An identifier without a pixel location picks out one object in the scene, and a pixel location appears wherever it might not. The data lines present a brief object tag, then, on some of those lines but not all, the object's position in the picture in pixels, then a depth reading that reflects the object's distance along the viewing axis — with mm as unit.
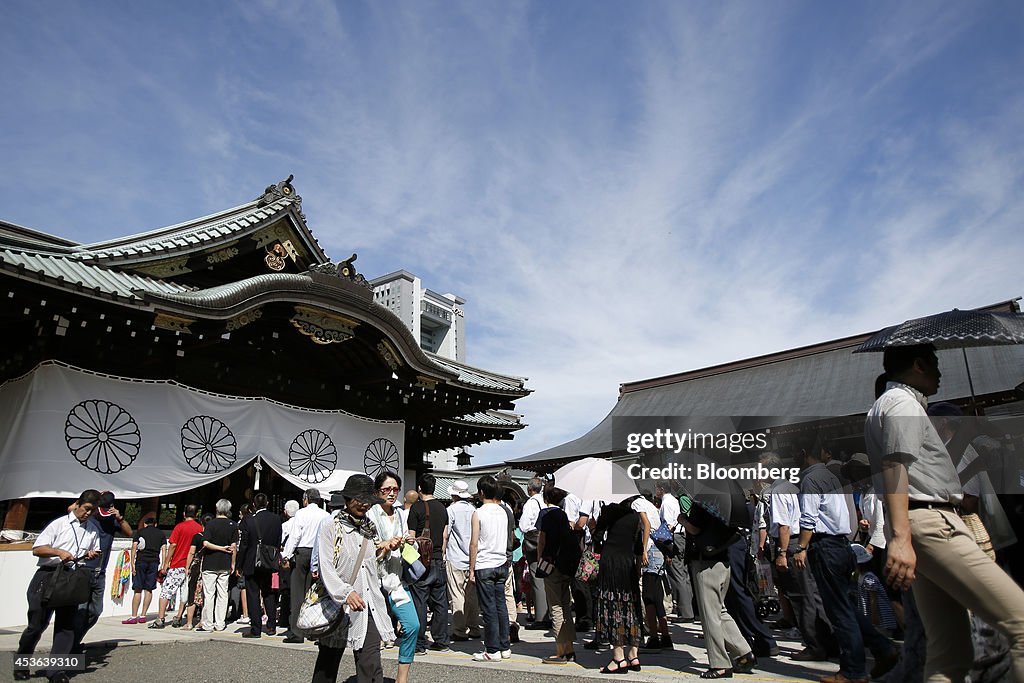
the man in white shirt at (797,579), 5613
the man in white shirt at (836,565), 4484
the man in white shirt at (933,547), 2436
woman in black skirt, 5129
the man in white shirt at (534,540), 8219
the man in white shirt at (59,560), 5246
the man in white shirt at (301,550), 7462
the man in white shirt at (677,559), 7684
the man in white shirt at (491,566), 6094
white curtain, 8648
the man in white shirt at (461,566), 7168
